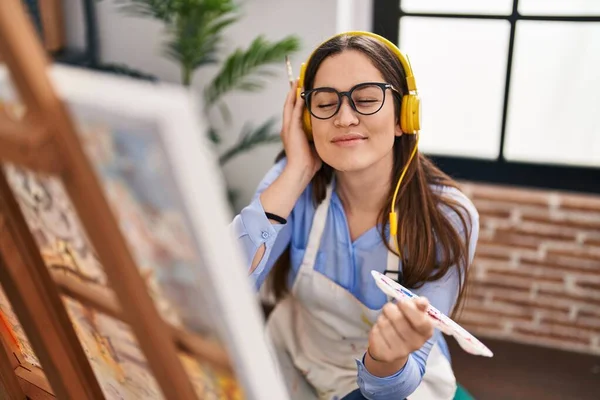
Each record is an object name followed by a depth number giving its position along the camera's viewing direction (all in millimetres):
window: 2281
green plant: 2180
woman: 1300
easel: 528
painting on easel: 531
